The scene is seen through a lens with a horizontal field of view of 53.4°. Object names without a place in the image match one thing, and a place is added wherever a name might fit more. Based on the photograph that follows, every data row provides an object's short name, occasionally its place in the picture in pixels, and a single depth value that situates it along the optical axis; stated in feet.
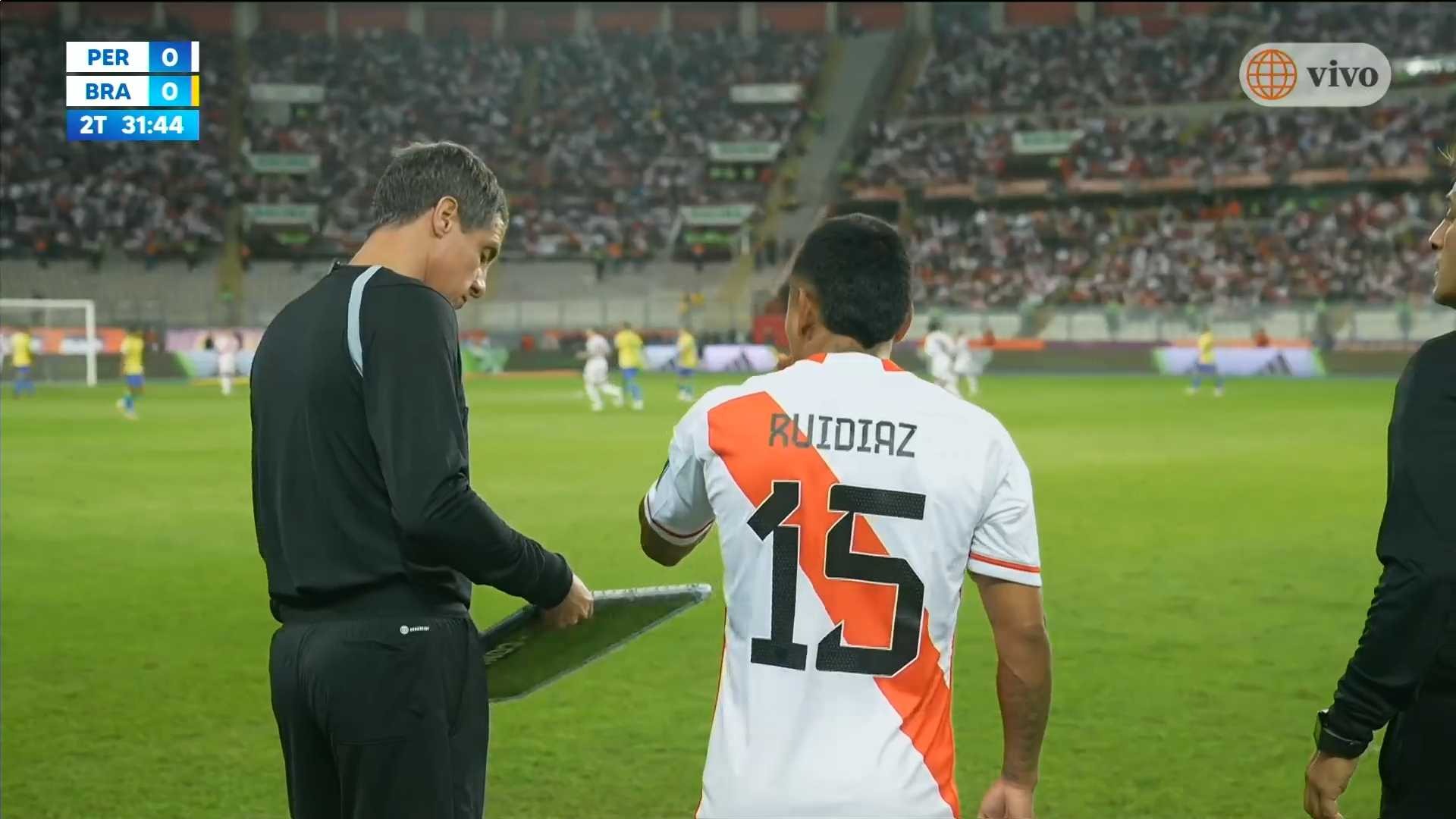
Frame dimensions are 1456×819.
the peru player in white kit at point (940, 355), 98.07
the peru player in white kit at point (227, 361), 114.93
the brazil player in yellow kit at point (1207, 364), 105.50
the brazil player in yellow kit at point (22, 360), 108.88
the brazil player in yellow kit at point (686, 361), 102.99
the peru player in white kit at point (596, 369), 95.30
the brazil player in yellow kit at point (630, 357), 93.25
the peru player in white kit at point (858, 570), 9.02
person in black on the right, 9.07
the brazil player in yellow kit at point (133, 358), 95.25
